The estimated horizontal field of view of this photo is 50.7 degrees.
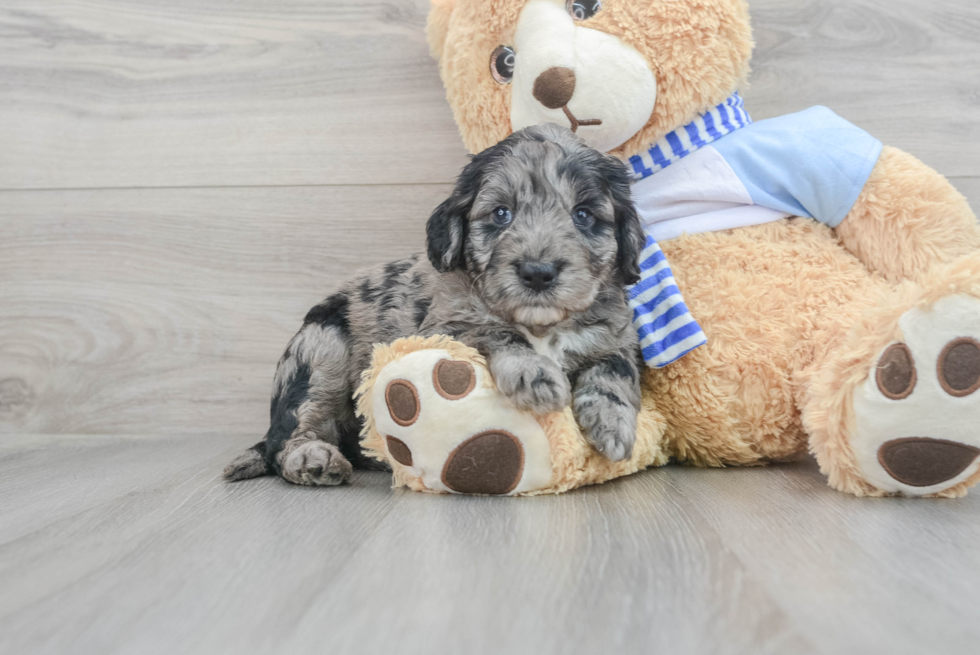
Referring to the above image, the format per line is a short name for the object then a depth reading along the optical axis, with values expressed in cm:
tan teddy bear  55
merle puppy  55
